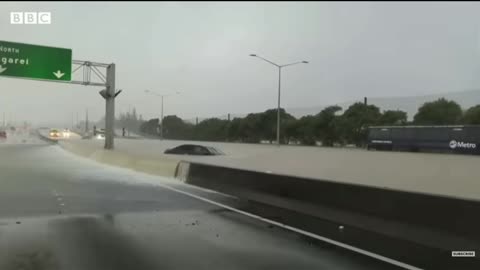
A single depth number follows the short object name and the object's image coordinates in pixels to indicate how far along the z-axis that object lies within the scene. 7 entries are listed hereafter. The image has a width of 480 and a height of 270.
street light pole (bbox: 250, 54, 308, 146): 55.78
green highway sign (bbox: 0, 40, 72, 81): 36.91
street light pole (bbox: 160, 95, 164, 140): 90.19
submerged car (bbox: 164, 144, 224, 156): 43.16
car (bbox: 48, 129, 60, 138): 109.26
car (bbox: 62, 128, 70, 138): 114.66
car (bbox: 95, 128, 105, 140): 97.74
